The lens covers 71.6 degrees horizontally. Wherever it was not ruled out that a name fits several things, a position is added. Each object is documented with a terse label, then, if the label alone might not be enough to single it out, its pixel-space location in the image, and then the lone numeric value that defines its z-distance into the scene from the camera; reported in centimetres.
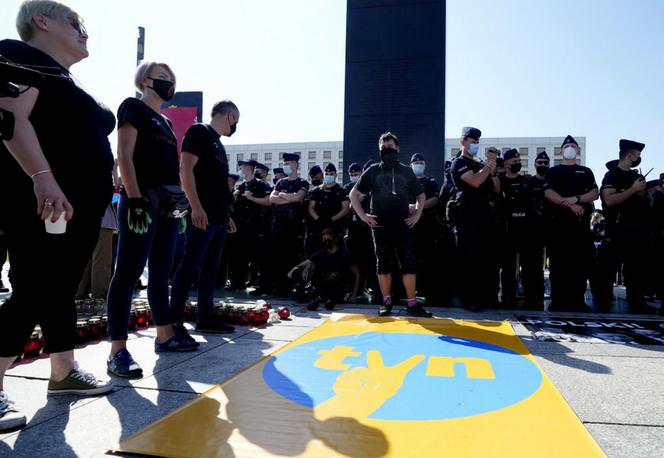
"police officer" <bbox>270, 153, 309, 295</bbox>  738
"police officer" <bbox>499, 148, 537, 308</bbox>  614
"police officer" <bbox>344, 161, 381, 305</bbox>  689
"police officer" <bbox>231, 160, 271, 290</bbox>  794
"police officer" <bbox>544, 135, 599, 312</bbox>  582
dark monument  916
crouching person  589
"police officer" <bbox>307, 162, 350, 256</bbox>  704
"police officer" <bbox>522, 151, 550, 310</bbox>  600
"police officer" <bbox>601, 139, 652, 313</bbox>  570
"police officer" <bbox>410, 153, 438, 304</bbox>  662
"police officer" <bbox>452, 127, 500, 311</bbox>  556
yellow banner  172
